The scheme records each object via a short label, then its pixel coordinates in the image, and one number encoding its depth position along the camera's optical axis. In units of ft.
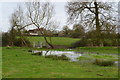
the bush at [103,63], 29.31
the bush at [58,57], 38.68
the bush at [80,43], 91.17
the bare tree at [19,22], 106.63
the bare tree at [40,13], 98.43
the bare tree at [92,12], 78.48
